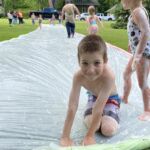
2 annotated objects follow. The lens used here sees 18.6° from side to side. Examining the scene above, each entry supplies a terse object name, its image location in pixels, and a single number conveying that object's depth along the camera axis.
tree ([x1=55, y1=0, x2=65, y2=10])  65.16
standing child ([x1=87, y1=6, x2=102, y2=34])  13.41
